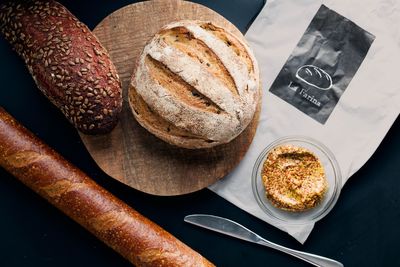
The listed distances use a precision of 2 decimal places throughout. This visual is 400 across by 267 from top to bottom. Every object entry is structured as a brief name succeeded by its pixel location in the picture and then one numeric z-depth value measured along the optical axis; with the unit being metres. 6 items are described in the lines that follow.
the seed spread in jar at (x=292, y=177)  1.61
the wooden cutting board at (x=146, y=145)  1.61
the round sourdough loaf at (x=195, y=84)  1.47
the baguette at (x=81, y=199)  1.55
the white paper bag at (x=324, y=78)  1.67
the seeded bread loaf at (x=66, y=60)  1.47
